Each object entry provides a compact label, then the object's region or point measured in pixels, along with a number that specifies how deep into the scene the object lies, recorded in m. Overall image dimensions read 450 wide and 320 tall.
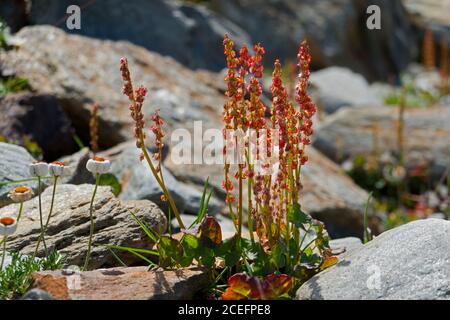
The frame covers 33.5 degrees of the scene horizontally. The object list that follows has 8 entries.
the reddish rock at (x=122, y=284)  3.14
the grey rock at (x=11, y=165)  4.44
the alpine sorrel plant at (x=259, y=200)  3.43
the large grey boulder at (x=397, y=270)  3.09
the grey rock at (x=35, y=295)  2.96
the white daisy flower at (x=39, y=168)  3.44
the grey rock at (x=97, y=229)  3.74
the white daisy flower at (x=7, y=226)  3.22
